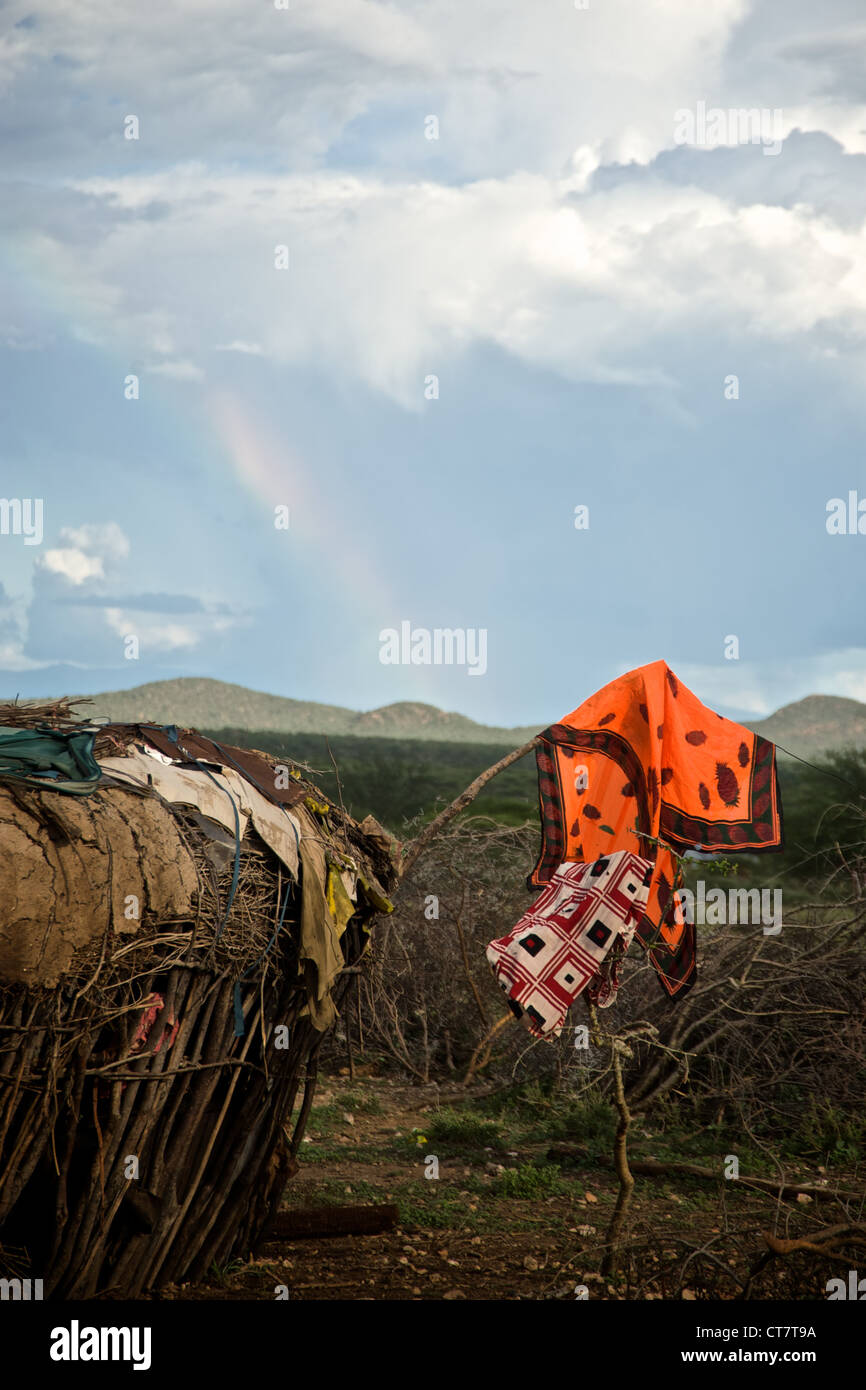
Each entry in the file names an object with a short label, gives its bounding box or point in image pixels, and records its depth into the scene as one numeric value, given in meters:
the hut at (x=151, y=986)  3.99
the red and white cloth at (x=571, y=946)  4.99
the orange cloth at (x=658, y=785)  5.91
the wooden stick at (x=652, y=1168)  7.17
